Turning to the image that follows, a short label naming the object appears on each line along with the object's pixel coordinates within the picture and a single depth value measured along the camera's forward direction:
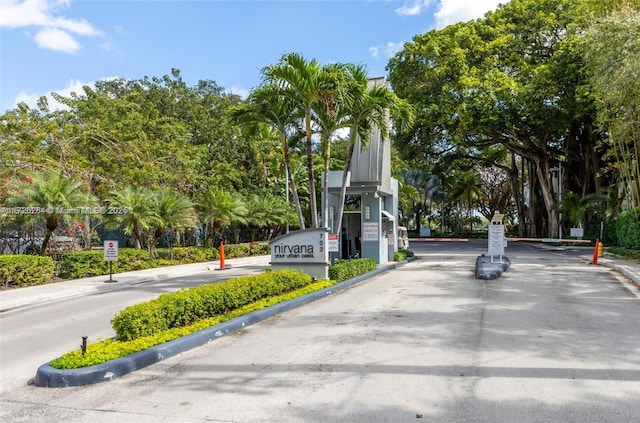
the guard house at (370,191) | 19.16
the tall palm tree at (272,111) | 14.20
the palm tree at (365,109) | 14.21
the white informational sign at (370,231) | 19.27
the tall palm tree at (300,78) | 13.45
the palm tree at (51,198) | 15.91
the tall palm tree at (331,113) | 13.59
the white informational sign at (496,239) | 18.22
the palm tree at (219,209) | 24.66
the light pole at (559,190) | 37.76
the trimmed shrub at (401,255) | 21.92
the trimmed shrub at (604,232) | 33.62
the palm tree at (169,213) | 20.72
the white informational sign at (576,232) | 31.92
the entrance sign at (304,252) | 13.80
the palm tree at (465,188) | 53.94
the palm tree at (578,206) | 32.88
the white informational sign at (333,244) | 14.47
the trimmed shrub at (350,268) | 14.28
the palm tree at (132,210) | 19.30
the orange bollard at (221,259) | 20.83
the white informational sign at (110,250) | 16.27
